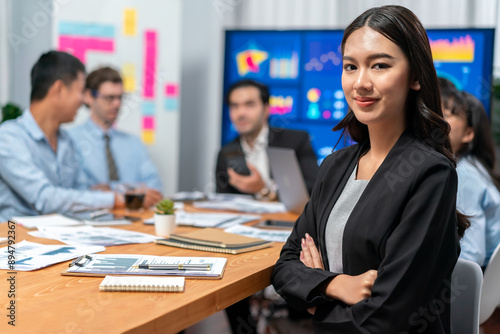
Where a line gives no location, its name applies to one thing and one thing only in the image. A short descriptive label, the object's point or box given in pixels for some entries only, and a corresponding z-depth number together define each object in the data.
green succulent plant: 1.85
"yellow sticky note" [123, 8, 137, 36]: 4.12
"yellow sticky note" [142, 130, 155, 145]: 4.23
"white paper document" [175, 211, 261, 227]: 2.07
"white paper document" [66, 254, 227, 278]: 1.29
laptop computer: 2.32
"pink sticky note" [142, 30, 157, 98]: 4.17
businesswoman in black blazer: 1.18
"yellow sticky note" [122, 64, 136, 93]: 4.16
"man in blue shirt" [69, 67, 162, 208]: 3.81
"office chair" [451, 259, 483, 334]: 1.47
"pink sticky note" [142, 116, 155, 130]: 4.22
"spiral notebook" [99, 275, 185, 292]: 1.16
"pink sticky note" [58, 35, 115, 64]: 4.02
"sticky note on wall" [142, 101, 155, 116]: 4.21
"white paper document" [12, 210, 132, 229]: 1.95
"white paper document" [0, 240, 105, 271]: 1.36
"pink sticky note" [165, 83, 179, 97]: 4.25
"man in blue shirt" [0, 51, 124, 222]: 2.33
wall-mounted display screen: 4.05
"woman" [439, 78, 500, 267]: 1.96
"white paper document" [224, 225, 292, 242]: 1.86
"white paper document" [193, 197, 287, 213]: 2.51
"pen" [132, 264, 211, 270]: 1.31
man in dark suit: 2.91
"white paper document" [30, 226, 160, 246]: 1.67
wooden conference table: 0.96
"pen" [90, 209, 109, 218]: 2.13
